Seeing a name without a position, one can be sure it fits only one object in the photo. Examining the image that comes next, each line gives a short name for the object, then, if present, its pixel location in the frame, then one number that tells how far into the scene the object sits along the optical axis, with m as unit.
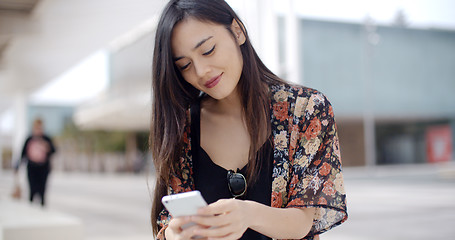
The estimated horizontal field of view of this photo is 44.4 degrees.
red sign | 34.47
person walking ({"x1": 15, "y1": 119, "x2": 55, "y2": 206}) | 8.66
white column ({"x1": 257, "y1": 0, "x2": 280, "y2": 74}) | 6.88
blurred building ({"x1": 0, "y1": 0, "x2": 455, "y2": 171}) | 30.95
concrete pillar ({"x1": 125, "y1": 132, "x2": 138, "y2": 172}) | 44.92
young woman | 1.73
